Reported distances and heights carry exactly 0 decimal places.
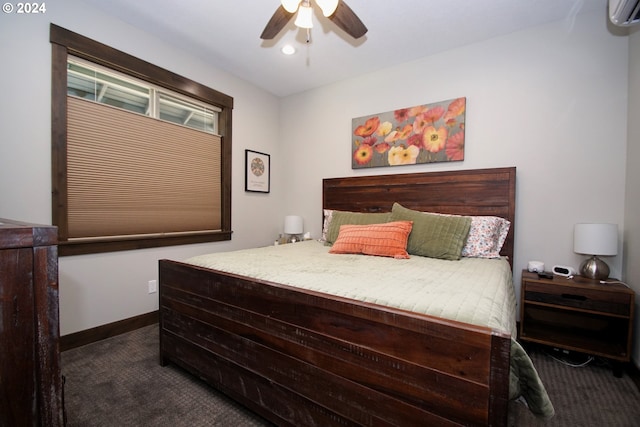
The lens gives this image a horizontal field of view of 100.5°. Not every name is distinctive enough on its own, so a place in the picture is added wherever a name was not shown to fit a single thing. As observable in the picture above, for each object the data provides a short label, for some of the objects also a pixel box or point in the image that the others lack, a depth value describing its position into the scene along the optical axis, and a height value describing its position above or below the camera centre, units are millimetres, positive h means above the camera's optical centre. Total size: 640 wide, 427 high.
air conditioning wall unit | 1552 +1201
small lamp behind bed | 3467 -220
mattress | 918 -370
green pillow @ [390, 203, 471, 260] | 2076 -210
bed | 855 -552
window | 2021 +496
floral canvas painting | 2605 +786
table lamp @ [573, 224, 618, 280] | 1844 -236
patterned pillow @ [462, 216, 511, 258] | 2180 -225
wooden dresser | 630 -301
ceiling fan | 1605 +1258
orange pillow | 2078 -252
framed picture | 3393 +483
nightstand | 1727 -769
